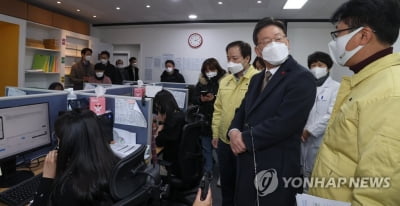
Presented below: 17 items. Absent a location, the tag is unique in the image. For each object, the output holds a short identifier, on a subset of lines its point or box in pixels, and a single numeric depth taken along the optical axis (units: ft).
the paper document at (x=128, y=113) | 6.59
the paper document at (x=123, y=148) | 6.01
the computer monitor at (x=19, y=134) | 4.86
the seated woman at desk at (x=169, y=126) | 7.39
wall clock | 22.57
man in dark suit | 4.35
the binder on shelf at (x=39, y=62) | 18.79
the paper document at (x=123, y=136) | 6.74
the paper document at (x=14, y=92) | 6.67
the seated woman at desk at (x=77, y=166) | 3.46
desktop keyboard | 4.13
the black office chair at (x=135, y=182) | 3.23
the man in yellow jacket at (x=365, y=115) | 2.16
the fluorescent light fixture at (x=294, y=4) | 15.71
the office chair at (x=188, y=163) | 7.23
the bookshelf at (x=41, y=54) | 18.48
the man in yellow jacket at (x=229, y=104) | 6.52
